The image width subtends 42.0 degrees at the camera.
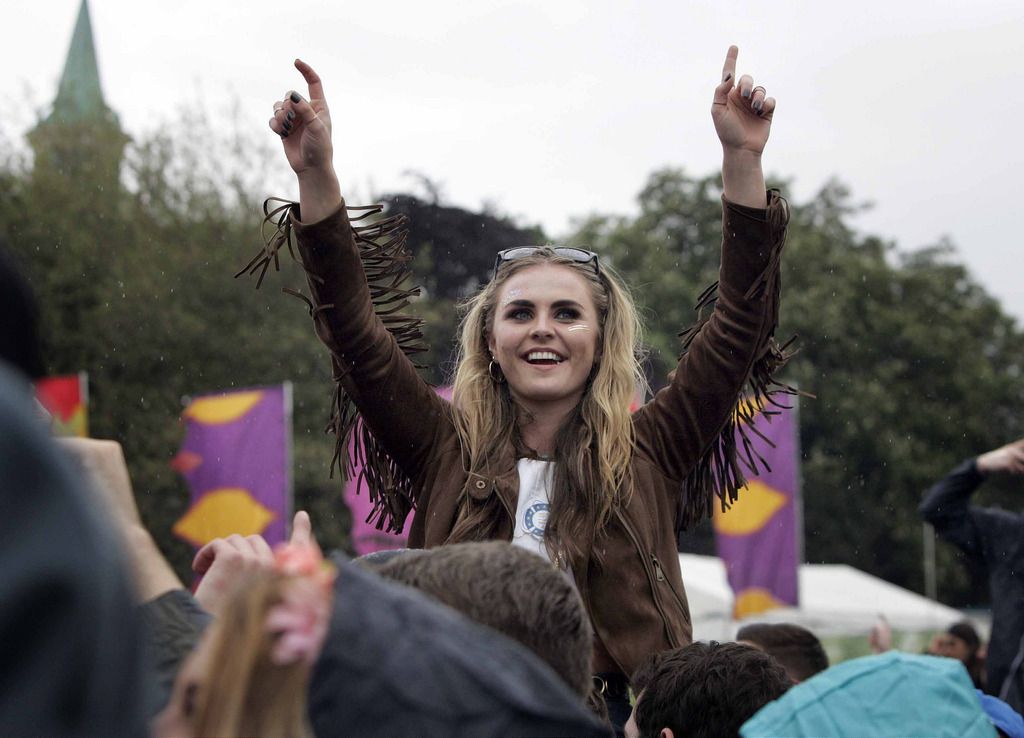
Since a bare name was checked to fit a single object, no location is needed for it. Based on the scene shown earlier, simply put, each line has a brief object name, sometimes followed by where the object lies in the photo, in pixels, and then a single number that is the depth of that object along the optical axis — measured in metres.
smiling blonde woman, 2.54
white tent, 12.66
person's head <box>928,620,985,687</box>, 6.74
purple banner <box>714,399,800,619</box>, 10.03
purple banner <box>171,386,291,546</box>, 10.49
